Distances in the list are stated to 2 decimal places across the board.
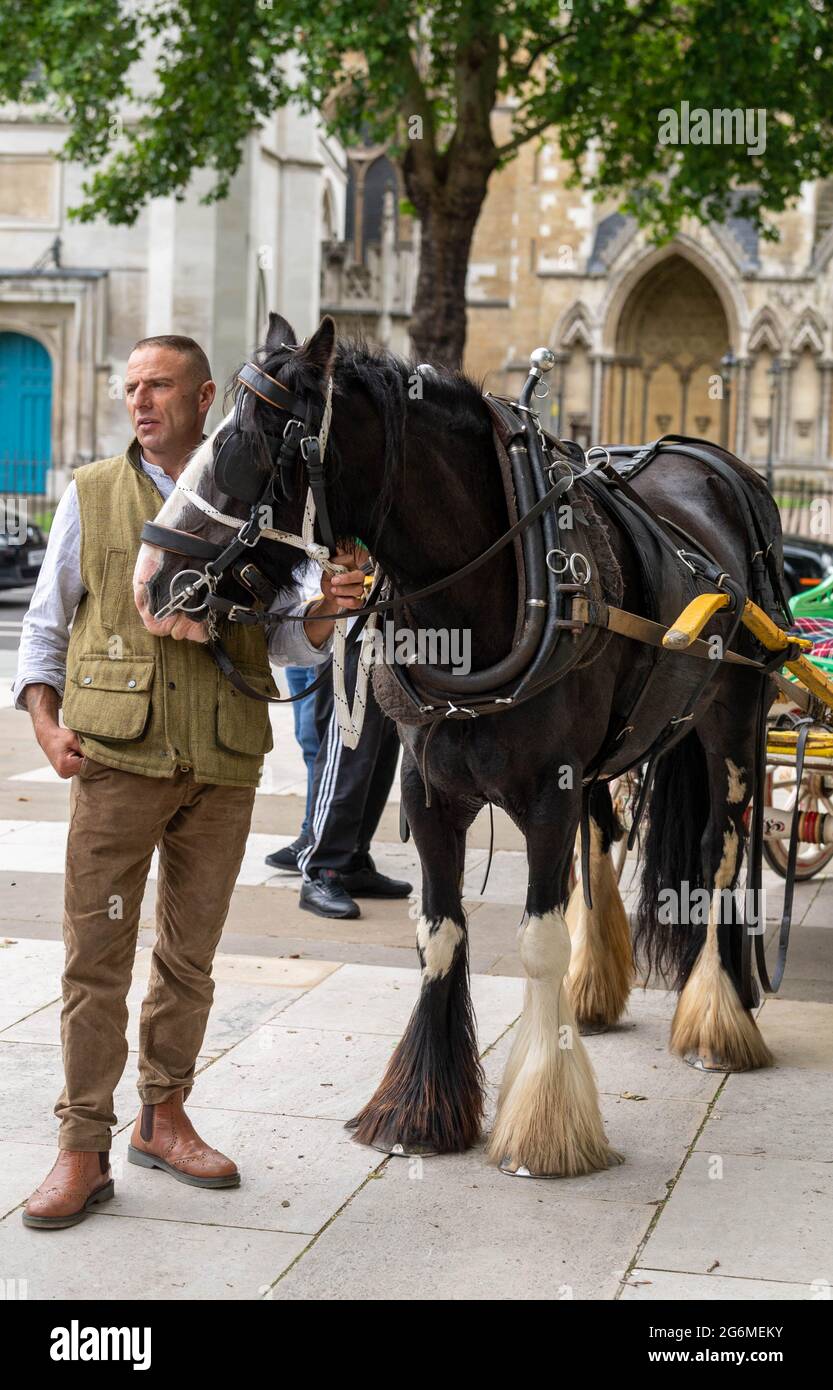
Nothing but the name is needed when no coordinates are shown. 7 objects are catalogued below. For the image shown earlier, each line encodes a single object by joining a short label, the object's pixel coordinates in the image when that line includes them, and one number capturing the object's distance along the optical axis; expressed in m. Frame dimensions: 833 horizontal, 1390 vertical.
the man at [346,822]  7.31
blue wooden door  27.02
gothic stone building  39.53
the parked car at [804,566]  19.23
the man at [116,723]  3.86
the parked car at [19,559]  21.92
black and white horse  3.82
